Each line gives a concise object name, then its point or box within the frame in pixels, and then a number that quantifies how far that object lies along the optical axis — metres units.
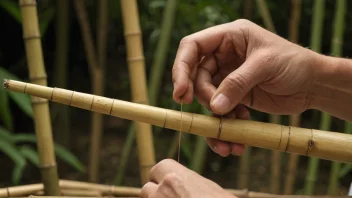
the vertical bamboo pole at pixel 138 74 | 0.97
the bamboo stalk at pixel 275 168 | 1.46
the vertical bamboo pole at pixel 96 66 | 1.47
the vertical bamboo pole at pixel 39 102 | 0.89
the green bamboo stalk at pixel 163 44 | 1.28
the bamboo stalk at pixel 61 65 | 1.75
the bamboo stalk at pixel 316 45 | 1.33
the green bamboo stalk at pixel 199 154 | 1.42
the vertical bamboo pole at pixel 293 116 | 1.36
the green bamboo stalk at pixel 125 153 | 1.45
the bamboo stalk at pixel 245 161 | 1.49
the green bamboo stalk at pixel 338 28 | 1.34
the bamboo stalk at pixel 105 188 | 1.00
